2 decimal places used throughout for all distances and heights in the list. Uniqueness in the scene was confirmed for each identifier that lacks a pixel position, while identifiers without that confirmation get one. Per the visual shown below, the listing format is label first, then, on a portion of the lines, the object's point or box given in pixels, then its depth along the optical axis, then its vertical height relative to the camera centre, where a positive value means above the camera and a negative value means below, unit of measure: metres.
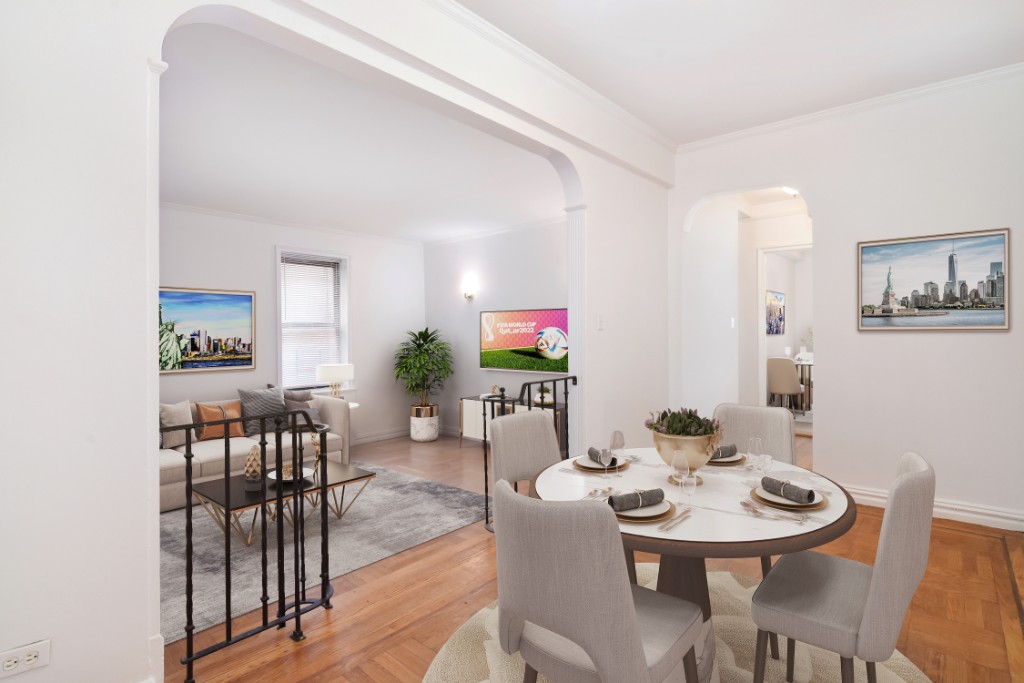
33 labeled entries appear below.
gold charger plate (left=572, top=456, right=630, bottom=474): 2.09 -0.49
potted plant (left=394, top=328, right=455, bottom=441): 7.04 -0.38
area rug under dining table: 1.99 -1.23
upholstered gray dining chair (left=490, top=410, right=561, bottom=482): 2.40 -0.48
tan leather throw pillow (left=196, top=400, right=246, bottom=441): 5.09 -0.68
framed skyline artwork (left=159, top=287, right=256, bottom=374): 5.32 +0.15
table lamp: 6.12 -0.35
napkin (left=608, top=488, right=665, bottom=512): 1.61 -0.48
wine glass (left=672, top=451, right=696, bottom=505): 1.69 -0.39
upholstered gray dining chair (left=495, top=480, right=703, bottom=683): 1.20 -0.60
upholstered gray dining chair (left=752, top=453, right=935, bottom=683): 1.39 -0.76
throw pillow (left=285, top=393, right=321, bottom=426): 5.66 -0.67
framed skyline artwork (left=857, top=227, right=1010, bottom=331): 3.38 +0.38
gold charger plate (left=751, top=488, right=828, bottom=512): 1.63 -0.50
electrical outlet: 1.43 -0.84
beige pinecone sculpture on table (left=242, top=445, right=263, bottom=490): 3.69 -0.87
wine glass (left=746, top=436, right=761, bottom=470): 2.01 -0.41
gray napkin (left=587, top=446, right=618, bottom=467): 2.12 -0.46
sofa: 4.36 -0.99
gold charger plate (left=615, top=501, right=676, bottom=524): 1.55 -0.51
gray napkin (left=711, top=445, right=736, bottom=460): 2.21 -0.46
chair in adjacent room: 7.24 -0.50
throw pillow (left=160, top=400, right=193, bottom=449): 4.74 -0.66
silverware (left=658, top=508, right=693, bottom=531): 1.51 -0.52
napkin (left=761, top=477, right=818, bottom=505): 1.64 -0.47
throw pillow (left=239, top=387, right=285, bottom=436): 5.47 -0.60
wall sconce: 7.16 +0.76
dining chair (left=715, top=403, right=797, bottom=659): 2.55 -0.42
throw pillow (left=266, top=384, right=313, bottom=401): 5.84 -0.56
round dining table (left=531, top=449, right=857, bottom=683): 1.43 -0.52
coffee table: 3.36 -0.97
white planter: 7.06 -1.13
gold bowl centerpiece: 1.81 -0.32
